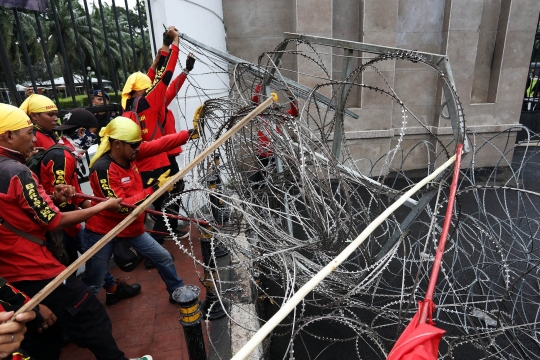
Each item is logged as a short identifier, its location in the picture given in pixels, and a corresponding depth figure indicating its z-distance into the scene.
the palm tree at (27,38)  7.85
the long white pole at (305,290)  1.04
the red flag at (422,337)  1.04
